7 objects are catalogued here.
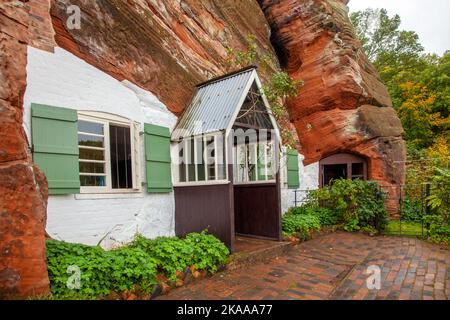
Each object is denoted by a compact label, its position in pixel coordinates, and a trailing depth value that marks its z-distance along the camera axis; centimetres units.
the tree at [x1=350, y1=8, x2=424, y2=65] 2278
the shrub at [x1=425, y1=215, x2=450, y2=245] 668
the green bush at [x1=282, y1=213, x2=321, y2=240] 701
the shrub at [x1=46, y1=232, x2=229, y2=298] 330
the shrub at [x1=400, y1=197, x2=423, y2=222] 985
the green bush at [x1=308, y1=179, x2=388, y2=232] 796
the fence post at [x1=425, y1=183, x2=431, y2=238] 695
